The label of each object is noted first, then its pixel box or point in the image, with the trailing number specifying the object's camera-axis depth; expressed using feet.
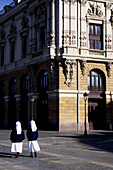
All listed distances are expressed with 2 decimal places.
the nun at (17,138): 47.84
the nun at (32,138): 47.39
